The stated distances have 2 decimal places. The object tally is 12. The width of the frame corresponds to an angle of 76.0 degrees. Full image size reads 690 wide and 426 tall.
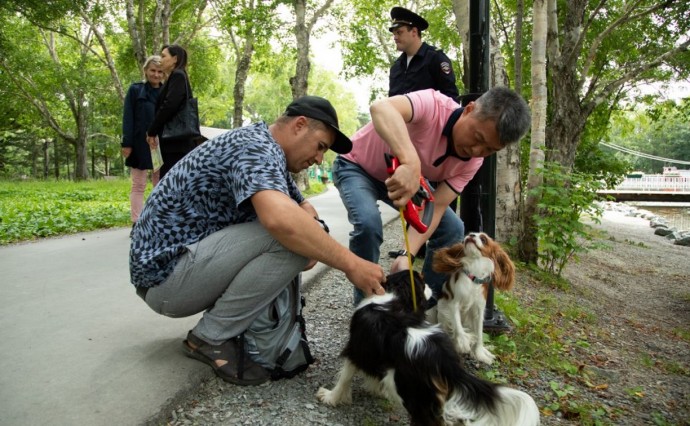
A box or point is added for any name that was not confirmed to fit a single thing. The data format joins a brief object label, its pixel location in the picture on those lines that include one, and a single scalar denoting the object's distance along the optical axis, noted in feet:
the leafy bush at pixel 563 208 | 18.29
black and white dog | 5.87
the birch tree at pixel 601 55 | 25.39
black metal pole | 10.65
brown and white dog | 10.21
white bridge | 88.62
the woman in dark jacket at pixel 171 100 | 15.76
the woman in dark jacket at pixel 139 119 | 18.02
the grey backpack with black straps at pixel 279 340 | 7.76
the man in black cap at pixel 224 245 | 7.14
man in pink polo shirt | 7.75
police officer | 14.40
